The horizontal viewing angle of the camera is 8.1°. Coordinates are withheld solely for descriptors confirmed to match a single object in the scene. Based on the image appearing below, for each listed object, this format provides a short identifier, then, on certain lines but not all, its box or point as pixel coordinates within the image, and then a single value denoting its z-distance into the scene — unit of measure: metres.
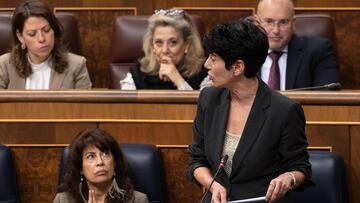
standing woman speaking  10.28
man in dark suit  11.86
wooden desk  11.03
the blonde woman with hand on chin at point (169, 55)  11.83
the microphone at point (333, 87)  11.22
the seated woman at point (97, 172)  10.90
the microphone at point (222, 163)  10.25
